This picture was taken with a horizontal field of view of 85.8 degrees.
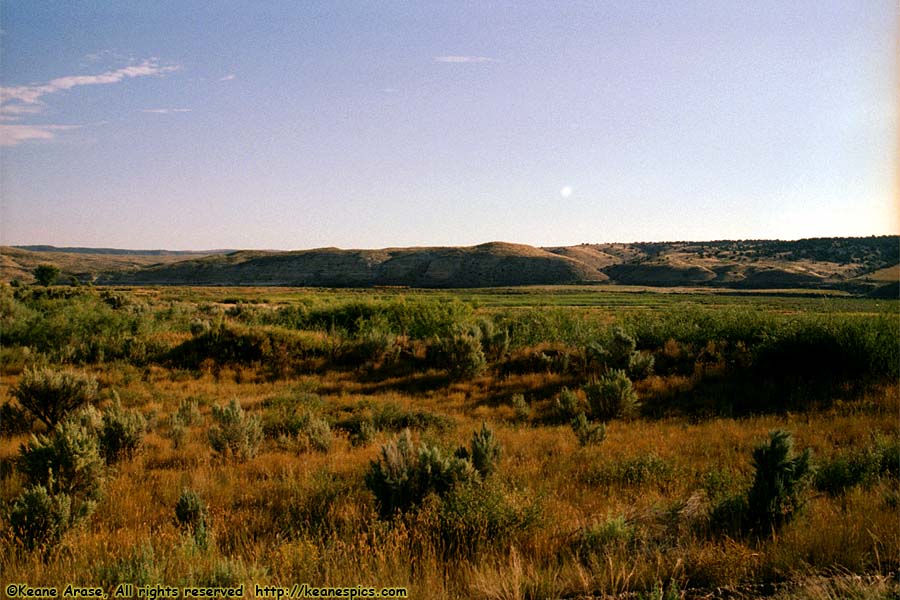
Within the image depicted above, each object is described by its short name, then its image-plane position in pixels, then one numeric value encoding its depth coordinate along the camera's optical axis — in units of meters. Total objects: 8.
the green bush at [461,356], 13.16
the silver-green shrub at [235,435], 7.02
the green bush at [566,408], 9.58
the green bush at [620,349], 13.11
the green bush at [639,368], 12.35
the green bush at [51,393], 8.34
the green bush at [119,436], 6.91
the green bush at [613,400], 9.48
